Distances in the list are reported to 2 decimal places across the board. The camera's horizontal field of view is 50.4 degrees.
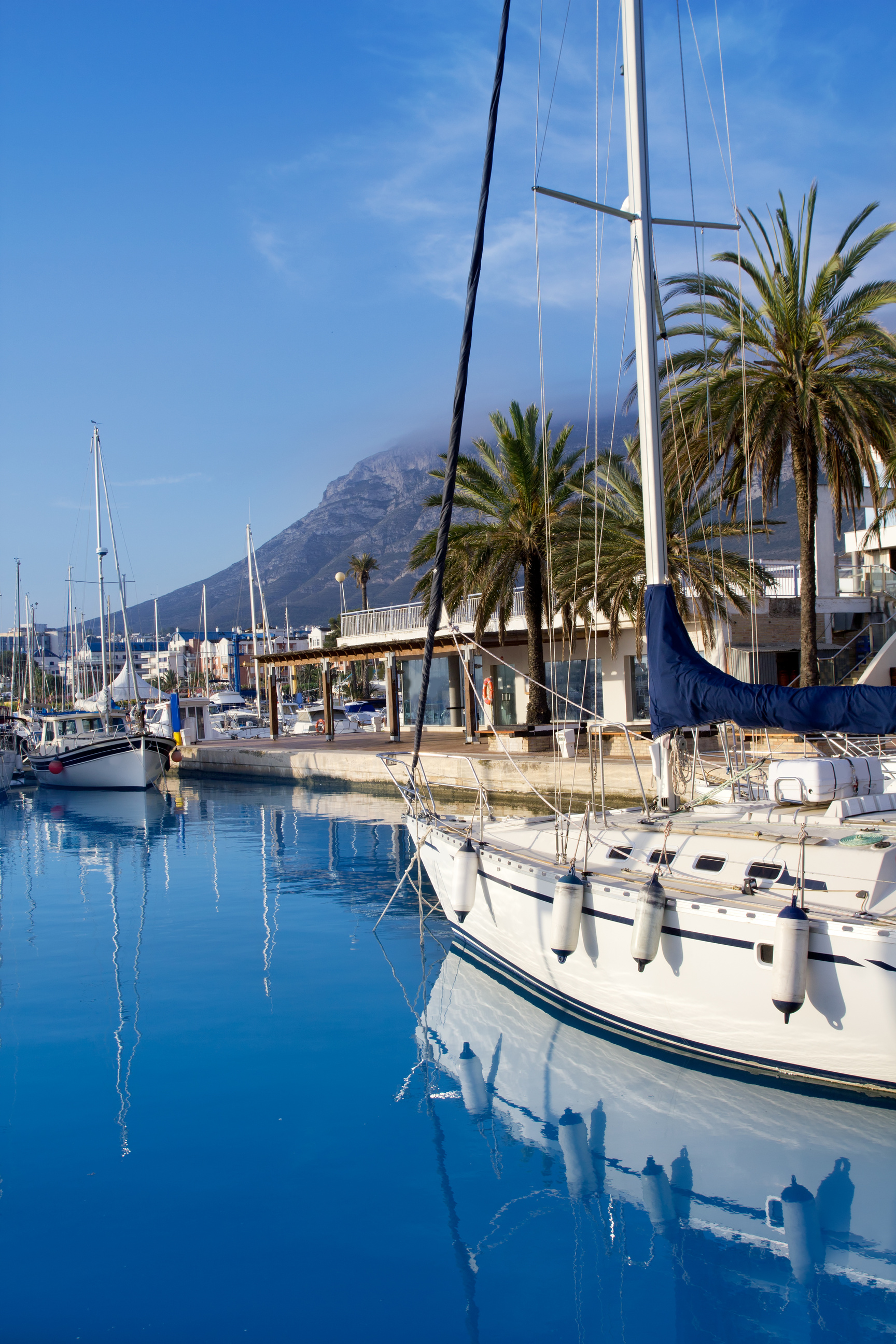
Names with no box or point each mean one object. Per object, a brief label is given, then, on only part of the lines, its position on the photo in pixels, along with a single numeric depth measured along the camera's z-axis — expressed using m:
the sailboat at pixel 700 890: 7.02
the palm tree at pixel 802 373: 17.61
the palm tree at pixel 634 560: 22.42
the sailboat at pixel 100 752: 35.28
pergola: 31.84
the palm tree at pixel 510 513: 24.92
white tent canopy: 51.89
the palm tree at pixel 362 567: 64.12
